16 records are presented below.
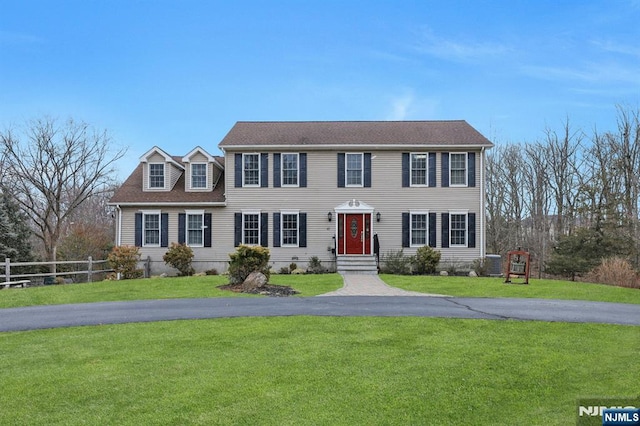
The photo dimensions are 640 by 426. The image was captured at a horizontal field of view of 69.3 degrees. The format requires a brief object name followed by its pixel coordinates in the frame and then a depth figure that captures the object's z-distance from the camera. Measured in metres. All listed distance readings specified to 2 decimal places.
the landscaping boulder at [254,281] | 14.89
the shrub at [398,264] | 21.22
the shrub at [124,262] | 20.27
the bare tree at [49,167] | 29.62
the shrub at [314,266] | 21.33
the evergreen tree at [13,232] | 23.63
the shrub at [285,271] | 21.51
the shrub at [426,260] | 20.92
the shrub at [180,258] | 21.17
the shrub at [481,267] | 21.32
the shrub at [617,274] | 18.00
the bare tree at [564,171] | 32.72
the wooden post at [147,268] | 21.97
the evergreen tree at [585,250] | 24.12
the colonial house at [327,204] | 22.06
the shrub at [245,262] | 15.63
